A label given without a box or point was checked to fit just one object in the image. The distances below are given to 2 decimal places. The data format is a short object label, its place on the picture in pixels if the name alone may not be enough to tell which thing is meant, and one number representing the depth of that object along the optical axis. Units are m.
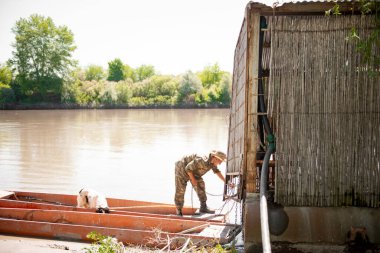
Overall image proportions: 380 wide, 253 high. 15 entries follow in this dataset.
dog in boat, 7.90
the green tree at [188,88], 71.60
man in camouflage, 8.02
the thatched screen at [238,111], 5.63
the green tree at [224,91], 71.25
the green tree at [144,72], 106.88
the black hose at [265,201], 4.11
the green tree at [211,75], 89.62
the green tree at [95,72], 94.05
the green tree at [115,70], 100.06
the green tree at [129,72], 103.00
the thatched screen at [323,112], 5.09
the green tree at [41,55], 60.97
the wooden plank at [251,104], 5.30
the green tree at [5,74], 67.82
